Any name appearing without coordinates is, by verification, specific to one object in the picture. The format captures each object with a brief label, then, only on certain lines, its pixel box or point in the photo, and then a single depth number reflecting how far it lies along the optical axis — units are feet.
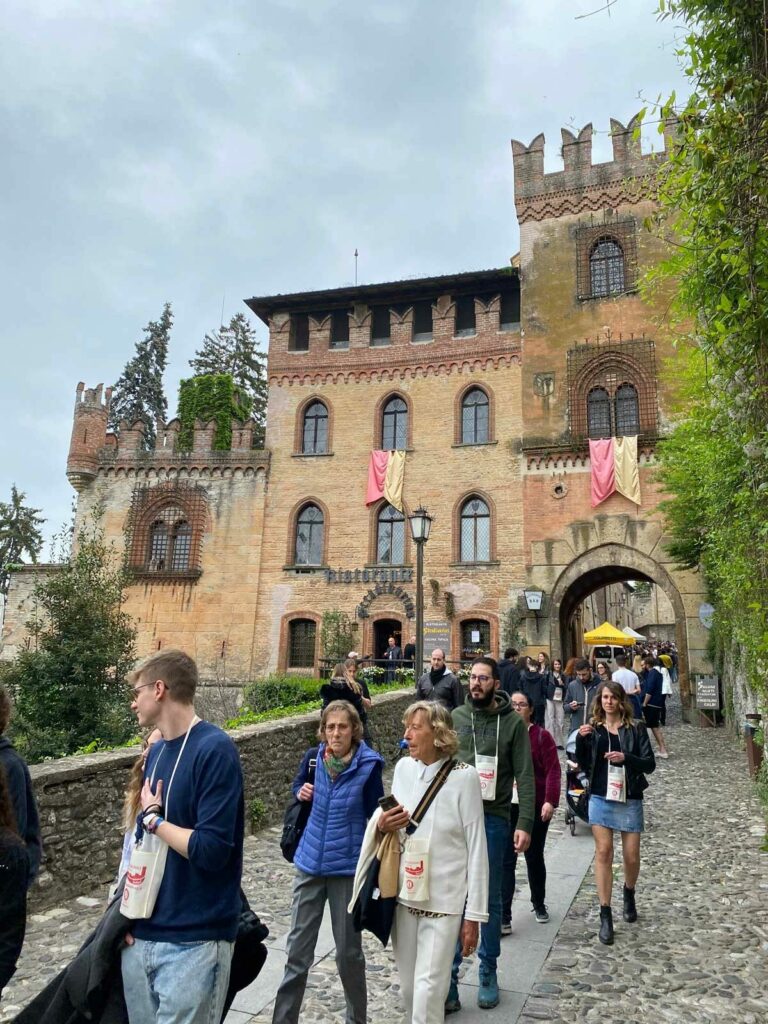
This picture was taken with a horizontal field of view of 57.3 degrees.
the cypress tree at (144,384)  139.33
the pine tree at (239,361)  149.59
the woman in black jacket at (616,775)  17.25
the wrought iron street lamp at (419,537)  42.60
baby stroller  18.34
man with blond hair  7.65
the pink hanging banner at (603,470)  68.54
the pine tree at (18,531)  153.28
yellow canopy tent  63.82
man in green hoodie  13.39
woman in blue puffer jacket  11.64
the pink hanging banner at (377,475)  77.30
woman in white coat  10.37
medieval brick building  70.85
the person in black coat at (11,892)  8.50
